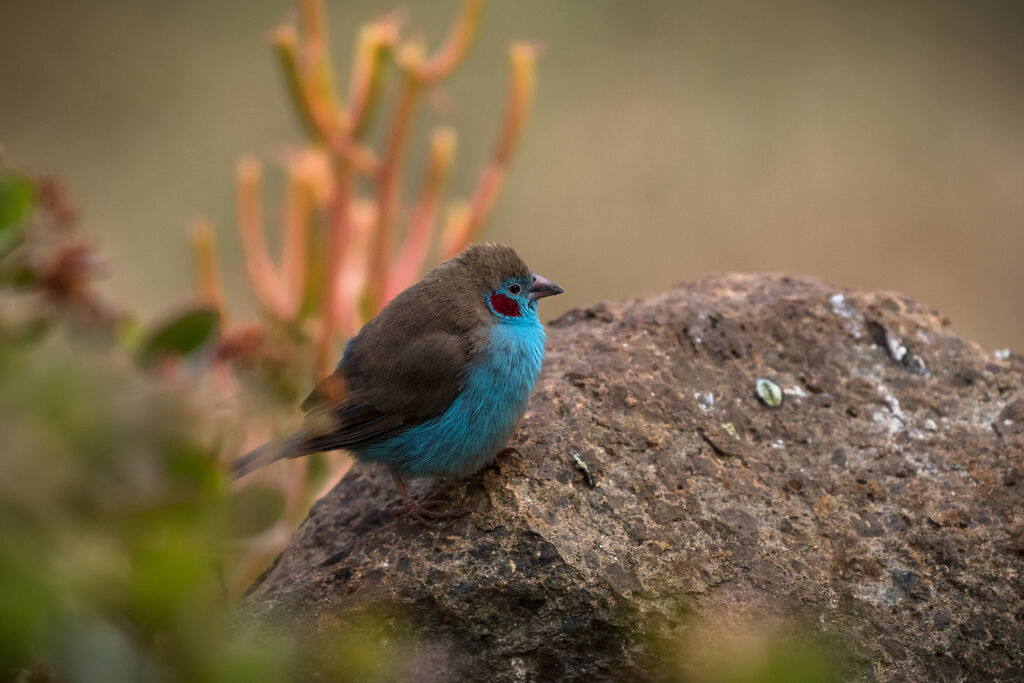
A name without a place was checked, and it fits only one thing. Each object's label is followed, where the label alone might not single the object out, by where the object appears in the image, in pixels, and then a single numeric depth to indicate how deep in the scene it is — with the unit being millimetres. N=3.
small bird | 5418
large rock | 4668
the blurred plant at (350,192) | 9578
